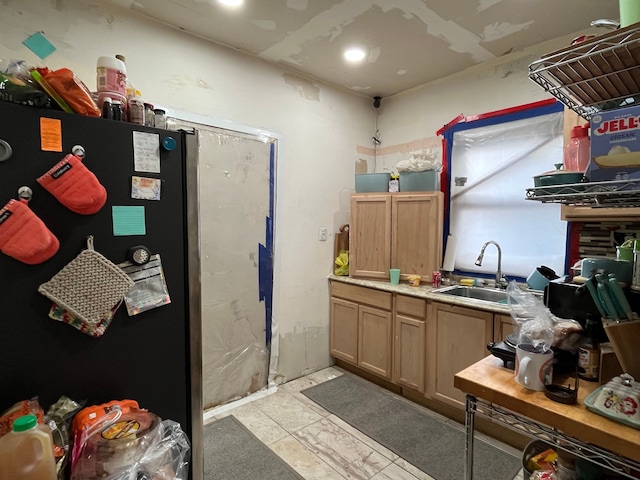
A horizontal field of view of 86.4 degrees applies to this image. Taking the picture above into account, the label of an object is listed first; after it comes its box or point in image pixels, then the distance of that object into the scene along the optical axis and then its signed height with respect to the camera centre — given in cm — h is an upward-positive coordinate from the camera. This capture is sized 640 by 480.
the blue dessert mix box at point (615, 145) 90 +21
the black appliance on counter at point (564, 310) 112 -30
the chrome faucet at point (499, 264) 264 -33
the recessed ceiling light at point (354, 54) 254 +127
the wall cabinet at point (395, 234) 283 -11
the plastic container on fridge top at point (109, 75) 116 +49
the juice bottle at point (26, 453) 81 -57
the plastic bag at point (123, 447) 92 -64
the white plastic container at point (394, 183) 305 +34
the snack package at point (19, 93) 100 +37
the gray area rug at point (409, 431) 198 -143
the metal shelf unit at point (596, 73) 88 +45
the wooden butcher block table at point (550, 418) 85 -54
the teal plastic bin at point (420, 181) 287 +34
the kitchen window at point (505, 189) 246 +27
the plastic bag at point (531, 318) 115 -35
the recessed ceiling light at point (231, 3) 198 +127
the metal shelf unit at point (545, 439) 88 -62
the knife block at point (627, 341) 97 -34
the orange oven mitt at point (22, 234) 94 -5
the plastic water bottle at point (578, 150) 108 +23
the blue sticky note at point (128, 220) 114 -1
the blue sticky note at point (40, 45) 181 +93
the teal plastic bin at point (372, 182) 312 +36
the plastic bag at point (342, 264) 329 -42
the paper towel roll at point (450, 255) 294 -30
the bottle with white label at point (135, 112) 121 +38
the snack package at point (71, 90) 104 +40
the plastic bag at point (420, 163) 287 +49
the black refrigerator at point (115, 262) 99 -19
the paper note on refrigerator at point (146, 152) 118 +23
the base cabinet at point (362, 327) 283 -95
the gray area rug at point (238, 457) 190 -142
